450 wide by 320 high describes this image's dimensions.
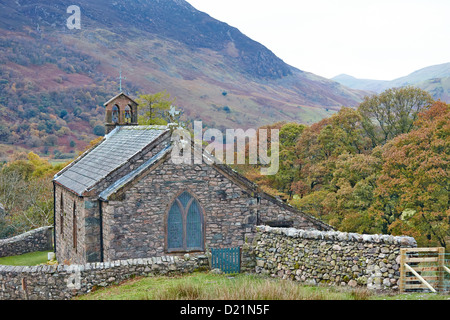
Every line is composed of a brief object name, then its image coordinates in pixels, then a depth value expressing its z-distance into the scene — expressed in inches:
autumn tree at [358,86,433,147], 1456.7
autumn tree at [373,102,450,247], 1036.5
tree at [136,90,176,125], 2194.9
